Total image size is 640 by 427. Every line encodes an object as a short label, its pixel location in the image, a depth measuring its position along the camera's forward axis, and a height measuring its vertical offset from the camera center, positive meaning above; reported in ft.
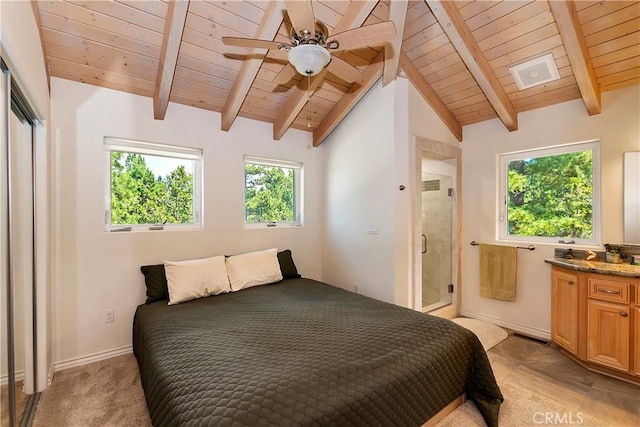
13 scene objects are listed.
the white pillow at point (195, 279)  8.39 -1.97
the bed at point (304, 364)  4.03 -2.54
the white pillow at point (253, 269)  9.62 -1.94
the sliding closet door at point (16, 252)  4.97 -0.77
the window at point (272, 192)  11.65 +0.85
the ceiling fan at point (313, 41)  5.47 +3.37
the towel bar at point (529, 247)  10.34 -1.26
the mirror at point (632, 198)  8.38 +0.39
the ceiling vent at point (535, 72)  8.46 +4.20
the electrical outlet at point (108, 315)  8.61 -3.02
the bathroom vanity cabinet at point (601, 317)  7.24 -2.77
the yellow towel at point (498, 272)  10.61 -2.22
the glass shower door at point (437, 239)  12.26 -1.14
